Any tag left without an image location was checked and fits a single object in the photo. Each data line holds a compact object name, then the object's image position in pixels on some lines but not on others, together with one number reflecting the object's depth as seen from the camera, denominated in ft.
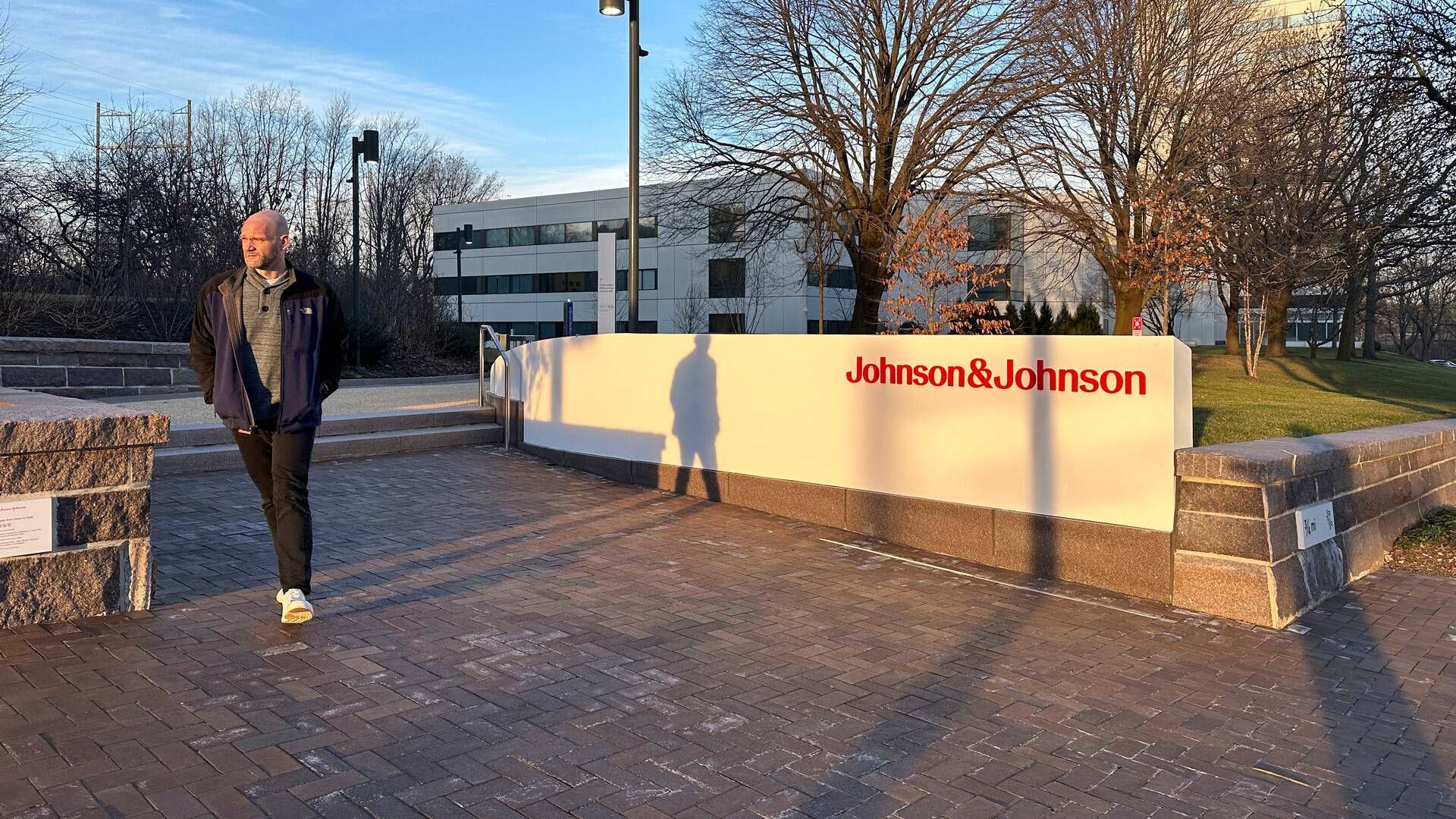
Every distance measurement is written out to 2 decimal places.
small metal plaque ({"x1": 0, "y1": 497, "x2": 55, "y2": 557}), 15.69
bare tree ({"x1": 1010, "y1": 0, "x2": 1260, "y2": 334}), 77.92
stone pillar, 15.88
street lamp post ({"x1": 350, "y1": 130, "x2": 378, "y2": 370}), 81.15
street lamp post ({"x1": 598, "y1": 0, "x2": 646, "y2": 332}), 39.58
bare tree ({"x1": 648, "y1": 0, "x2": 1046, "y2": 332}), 78.38
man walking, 16.57
